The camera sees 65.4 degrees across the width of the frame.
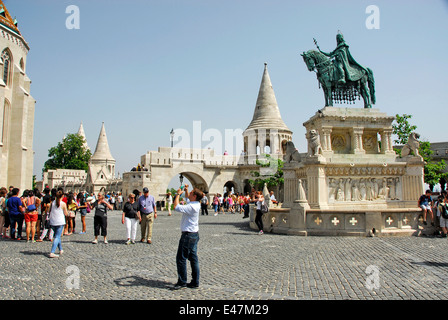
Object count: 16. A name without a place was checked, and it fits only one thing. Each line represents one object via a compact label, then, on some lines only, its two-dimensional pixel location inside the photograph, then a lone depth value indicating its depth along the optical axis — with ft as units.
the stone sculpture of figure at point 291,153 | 46.32
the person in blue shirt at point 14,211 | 32.96
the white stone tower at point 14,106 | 90.02
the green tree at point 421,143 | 89.45
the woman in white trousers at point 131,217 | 31.58
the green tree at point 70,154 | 211.41
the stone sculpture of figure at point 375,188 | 41.19
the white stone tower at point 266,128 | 123.34
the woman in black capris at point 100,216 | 31.94
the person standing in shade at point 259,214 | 38.27
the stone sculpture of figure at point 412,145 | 42.09
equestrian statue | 44.91
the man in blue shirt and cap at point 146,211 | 32.48
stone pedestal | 33.83
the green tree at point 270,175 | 106.93
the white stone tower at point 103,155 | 196.95
